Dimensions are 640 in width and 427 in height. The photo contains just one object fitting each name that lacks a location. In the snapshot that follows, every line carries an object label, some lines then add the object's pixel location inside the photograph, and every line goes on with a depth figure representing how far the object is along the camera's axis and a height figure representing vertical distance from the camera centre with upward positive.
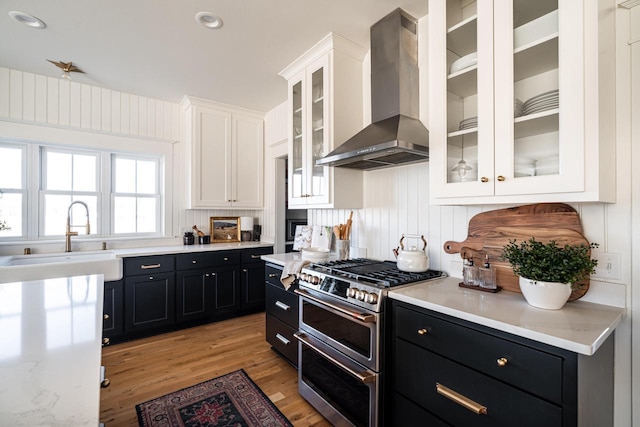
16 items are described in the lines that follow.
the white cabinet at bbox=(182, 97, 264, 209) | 3.67 +0.76
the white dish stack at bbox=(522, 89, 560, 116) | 1.28 +0.49
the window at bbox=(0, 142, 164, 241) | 3.09 +0.26
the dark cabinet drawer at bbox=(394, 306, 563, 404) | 1.05 -0.56
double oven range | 1.61 -0.73
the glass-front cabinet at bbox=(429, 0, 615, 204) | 1.19 +0.51
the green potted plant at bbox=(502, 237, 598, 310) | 1.26 -0.24
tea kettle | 1.95 -0.30
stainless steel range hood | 1.97 +0.85
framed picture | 4.10 -0.19
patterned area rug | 1.92 -1.31
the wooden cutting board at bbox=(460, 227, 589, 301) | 1.45 -0.15
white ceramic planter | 1.28 -0.34
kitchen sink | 2.52 -0.45
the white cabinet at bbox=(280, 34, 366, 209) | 2.45 +0.84
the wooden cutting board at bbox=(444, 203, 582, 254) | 1.49 -0.03
